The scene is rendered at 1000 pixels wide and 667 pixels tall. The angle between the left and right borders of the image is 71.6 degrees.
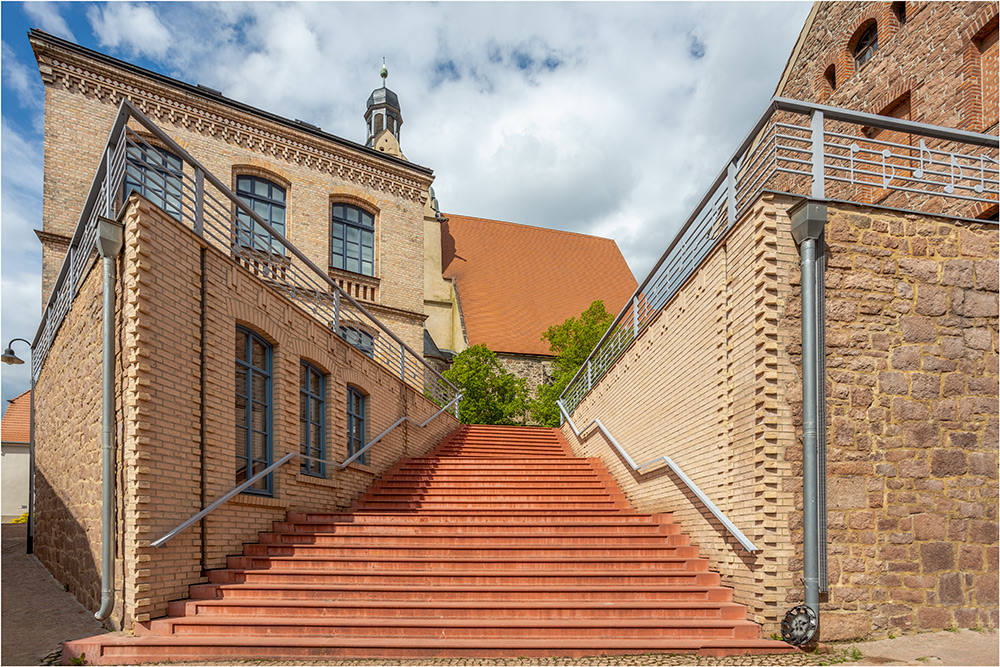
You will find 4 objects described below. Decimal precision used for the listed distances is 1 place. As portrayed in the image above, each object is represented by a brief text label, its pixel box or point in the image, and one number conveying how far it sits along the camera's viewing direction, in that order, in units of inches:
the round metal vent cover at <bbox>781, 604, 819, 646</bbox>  230.2
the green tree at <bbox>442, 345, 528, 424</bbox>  849.5
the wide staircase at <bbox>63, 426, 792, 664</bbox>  232.8
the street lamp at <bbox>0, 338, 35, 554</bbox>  466.8
